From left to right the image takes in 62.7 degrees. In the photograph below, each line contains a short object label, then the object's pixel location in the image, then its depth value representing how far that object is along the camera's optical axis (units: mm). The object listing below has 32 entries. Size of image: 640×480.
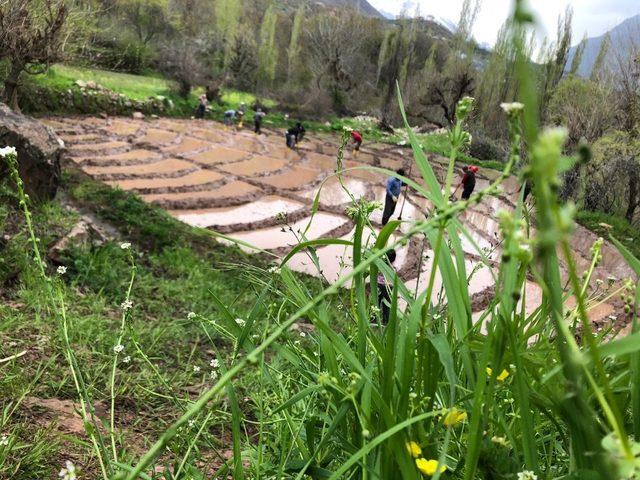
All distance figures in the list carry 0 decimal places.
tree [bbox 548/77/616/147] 13719
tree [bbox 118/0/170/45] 31344
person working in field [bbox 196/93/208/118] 20703
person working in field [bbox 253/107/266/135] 18906
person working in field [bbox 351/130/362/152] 15611
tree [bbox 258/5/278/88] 30984
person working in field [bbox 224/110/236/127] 20141
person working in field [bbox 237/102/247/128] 20267
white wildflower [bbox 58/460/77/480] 734
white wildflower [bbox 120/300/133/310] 1512
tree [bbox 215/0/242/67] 31550
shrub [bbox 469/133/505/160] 21750
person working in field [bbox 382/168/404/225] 7619
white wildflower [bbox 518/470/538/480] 688
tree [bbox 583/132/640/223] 12234
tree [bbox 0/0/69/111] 9617
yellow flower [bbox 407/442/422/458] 799
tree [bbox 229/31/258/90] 30547
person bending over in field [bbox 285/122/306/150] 17203
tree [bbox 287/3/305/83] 32875
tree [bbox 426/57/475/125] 23625
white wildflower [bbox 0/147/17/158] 1215
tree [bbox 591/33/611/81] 20359
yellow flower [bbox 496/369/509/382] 1041
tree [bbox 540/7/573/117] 20662
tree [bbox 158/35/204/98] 22672
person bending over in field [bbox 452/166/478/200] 8992
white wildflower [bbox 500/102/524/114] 572
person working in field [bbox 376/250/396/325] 4578
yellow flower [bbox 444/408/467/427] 750
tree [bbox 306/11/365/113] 32188
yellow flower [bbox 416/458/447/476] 761
